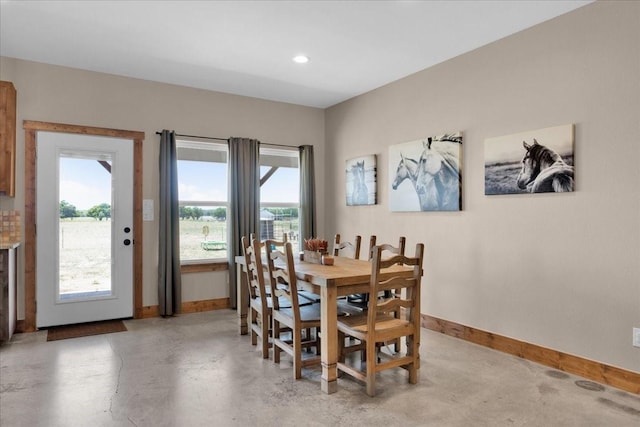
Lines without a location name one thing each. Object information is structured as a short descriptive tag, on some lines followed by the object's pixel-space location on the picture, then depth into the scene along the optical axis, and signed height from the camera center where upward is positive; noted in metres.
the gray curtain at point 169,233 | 4.71 -0.22
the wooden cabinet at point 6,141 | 3.74 +0.71
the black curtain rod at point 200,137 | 4.91 +0.99
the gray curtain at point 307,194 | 5.77 +0.30
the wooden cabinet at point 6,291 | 3.58 -0.70
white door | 4.20 -0.15
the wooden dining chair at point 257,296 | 3.34 -0.73
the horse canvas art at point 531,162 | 3.09 +0.43
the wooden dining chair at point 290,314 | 2.91 -0.79
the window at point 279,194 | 5.62 +0.30
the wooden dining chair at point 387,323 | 2.65 -0.79
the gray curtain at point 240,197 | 5.14 +0.23
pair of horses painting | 3.97 +0.43
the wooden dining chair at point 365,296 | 3.42 -0.76
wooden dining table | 2.71 -0.54
